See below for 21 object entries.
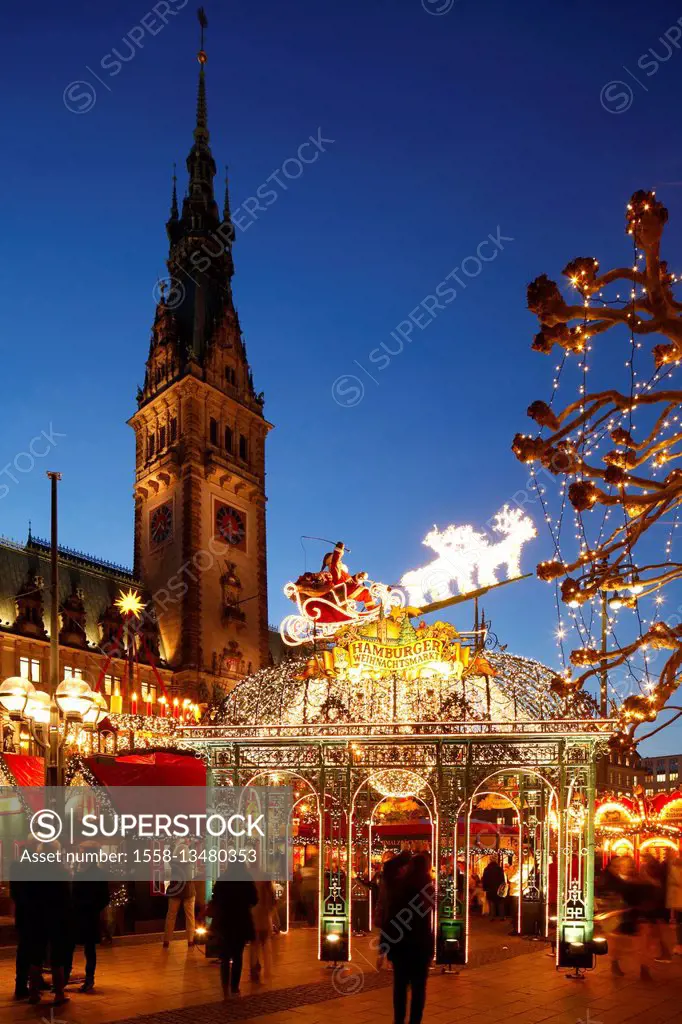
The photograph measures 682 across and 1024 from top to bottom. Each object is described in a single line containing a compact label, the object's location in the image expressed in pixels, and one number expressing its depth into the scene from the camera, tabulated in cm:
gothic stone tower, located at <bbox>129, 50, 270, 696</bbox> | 5722
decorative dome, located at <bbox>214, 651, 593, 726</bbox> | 1487
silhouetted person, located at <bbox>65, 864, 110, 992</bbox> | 1255
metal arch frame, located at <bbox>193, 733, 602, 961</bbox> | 1450
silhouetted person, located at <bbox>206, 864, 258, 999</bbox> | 1173
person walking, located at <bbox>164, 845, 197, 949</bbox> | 1656
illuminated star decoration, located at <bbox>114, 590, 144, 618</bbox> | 3591
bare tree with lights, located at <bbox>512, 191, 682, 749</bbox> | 955
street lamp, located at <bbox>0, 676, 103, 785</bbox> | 1444
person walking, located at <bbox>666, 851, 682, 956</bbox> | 1563
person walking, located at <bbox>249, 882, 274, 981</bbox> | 1309
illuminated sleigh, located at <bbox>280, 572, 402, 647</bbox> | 1716
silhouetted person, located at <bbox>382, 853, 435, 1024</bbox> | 936
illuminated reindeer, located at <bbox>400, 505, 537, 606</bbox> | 1423
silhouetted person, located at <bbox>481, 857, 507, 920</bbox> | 2541
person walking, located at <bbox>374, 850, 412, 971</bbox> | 1007
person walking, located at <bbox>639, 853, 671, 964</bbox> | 1292
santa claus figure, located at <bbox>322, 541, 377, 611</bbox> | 1738
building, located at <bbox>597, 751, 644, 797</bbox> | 10188
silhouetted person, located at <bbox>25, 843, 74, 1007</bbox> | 1139
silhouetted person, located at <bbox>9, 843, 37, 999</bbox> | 1146
